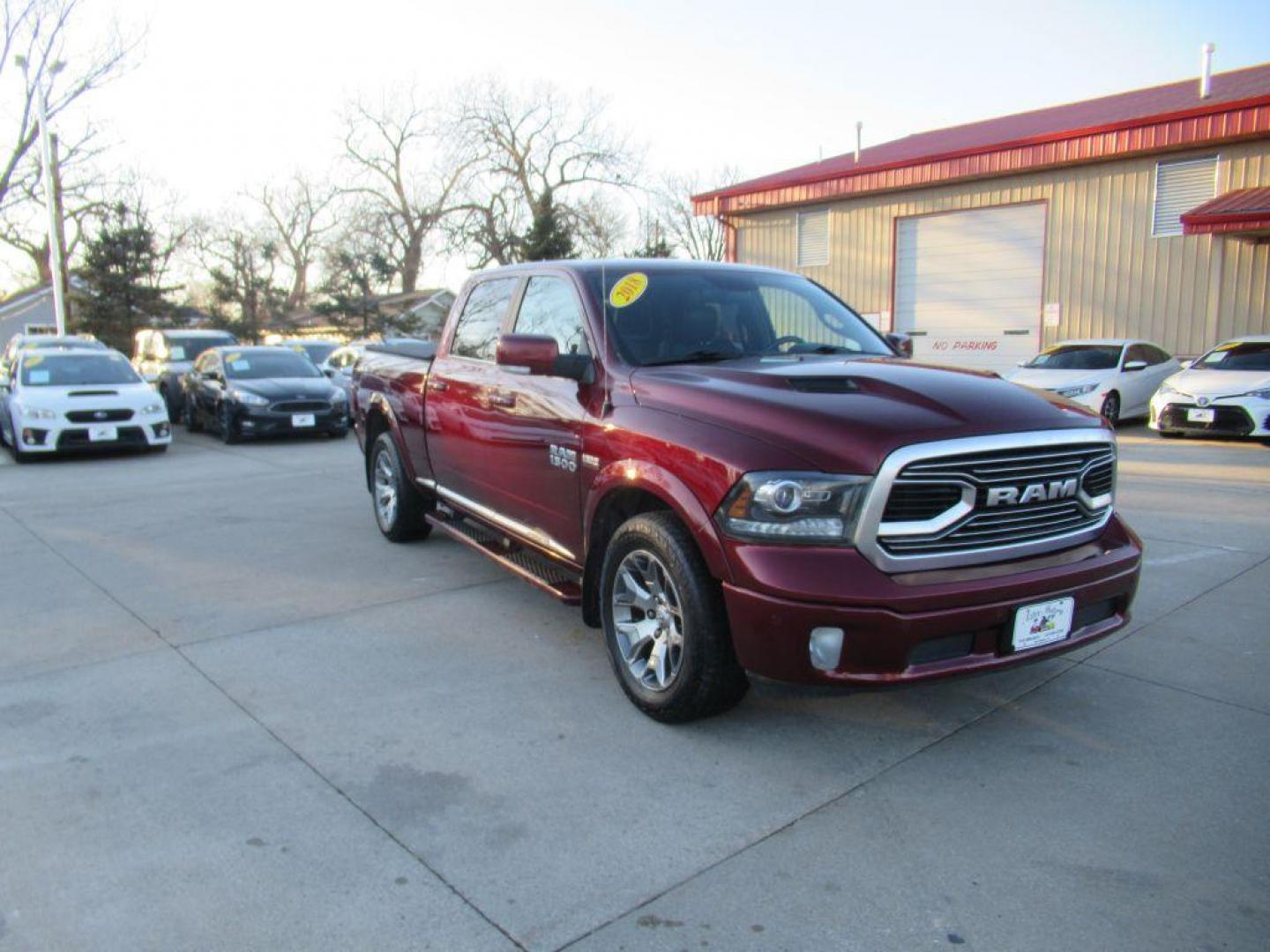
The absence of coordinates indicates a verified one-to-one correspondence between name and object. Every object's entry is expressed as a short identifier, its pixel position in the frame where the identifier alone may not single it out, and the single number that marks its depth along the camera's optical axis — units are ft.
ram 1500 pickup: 10.17
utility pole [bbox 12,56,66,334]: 74.59
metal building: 50.60
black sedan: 44.68
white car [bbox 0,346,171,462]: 38.47
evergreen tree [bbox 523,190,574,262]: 98.58
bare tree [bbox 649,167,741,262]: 188.55
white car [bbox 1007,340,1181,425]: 45.85
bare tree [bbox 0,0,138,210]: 106.22
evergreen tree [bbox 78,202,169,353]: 98.78
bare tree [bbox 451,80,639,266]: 164.86
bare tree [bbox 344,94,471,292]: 179.42
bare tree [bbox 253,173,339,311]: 205.46
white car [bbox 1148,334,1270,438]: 38.68
